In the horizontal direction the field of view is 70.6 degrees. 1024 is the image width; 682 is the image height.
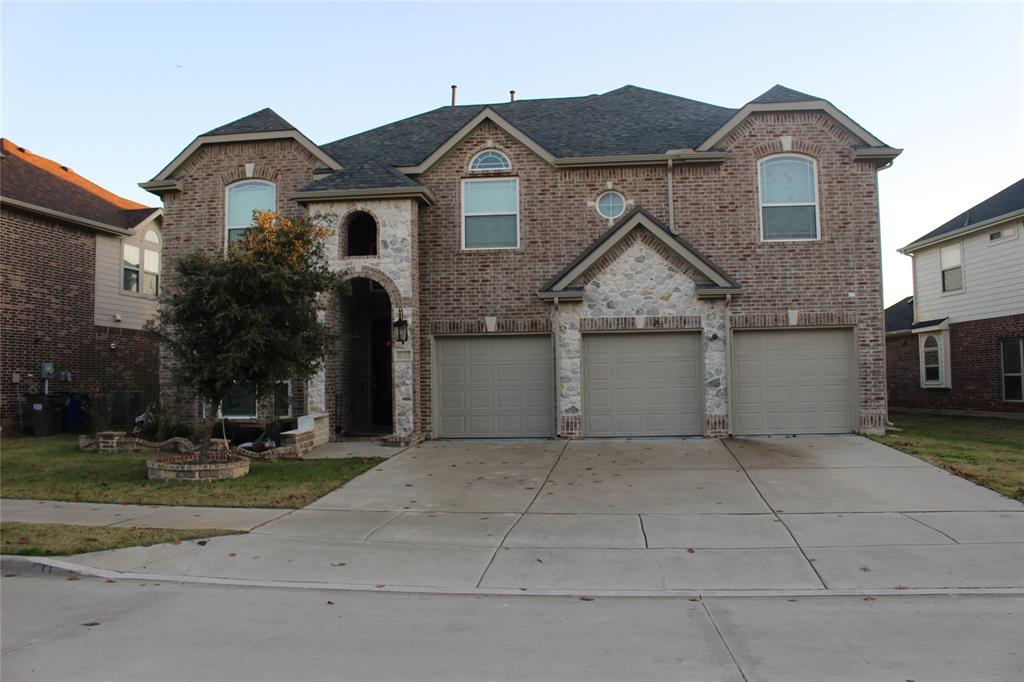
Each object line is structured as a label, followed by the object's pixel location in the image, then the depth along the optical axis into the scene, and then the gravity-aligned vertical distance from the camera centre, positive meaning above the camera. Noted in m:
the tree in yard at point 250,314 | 10.66 +0.92
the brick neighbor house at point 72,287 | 17.27 +2.38
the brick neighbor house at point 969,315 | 19.67 +1.53
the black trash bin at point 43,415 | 16.91 -0.88
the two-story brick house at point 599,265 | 14.49 +2.18
